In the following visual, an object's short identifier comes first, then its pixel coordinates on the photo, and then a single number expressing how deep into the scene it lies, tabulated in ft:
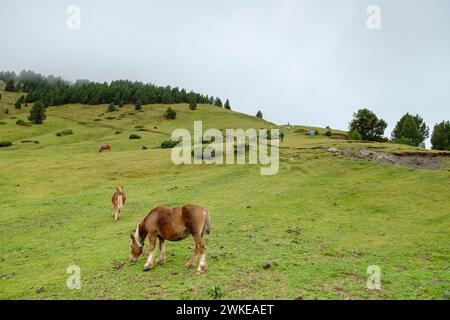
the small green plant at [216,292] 39.42
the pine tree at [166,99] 545.23
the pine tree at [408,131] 304.50
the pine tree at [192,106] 483.06
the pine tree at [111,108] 462.11
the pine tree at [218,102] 606.55
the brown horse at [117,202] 89.81
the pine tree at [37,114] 364.79
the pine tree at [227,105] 633.69
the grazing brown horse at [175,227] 48.29
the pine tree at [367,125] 286.87
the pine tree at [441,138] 276.21
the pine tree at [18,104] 479.82
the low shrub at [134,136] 274.28
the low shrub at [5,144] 236.26
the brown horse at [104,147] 213.66
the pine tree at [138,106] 475.72
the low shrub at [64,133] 297.74
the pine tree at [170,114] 414.82
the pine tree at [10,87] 653.30
